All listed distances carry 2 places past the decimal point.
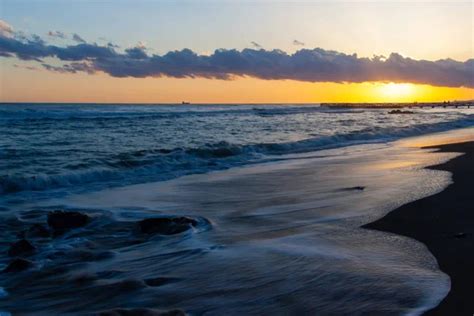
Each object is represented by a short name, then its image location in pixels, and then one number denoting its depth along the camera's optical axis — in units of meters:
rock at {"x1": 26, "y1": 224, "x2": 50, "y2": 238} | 6.64
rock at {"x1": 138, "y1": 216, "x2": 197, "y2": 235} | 6.71
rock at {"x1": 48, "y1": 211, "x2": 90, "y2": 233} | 7.06
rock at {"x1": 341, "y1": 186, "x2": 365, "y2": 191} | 9.35
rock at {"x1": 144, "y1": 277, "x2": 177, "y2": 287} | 4.66
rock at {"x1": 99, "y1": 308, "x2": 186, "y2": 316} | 3.88
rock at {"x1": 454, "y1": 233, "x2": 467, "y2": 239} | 5.80
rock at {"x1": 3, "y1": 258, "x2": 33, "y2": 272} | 5.23
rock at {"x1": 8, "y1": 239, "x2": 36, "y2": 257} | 5.84
